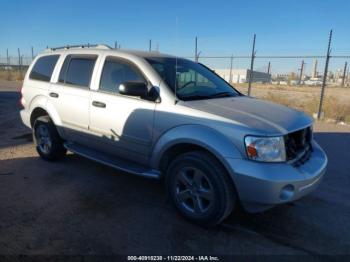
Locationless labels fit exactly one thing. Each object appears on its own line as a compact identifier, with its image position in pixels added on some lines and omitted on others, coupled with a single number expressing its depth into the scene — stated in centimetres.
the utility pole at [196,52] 1336
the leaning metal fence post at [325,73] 1017
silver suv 310
